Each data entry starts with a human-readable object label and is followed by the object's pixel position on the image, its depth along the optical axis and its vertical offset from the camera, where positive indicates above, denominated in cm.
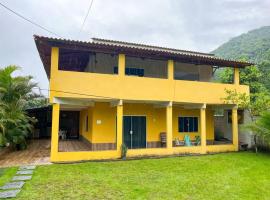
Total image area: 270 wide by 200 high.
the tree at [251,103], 1479 +109
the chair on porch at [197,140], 1713 -156
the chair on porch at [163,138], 1615 -136
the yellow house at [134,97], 1217 +129
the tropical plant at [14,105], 1394 +83
